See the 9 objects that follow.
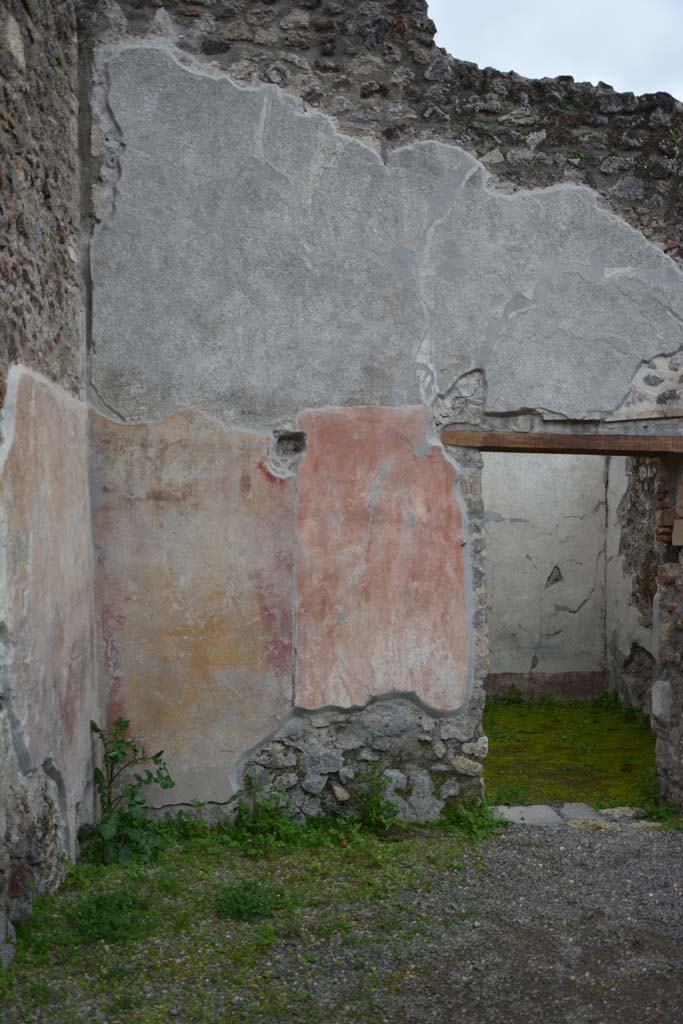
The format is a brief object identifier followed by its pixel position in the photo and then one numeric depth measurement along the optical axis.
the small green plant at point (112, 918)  3.06
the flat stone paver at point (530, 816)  4.48
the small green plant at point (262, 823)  4.04
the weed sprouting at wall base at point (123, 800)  3.81
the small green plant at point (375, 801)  4.21
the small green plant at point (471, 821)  4.23
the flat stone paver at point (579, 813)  4.61
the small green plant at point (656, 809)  4.47
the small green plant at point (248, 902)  3.30
